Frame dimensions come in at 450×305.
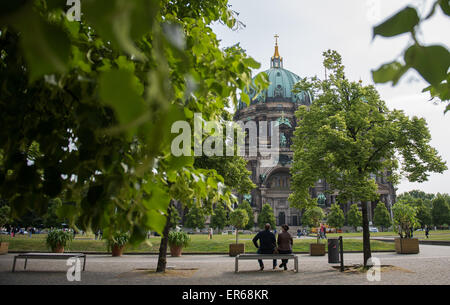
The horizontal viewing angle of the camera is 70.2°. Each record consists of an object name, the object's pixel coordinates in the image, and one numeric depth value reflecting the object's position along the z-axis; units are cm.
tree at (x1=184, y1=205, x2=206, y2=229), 6494
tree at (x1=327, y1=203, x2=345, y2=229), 5841
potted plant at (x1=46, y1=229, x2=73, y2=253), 1850
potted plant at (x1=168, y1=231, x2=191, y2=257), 1936
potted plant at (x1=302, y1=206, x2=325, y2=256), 2719
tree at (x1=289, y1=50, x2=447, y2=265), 1471
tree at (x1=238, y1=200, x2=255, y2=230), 6334
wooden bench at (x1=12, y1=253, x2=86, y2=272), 1234
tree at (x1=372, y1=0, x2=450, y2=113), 114
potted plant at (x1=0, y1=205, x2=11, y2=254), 2113
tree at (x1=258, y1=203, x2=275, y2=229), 6374
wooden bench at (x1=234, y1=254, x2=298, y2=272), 1225
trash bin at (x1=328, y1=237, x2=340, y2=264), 1511
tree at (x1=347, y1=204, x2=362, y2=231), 6231
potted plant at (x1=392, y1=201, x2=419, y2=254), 2184
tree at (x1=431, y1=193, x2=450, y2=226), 7688
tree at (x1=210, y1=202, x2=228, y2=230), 6338
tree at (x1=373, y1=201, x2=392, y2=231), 6348
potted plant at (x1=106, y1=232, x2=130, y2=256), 1854
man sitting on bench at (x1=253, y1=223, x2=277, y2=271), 1317
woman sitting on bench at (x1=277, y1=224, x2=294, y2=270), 1334
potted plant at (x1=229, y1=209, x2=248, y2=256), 2608
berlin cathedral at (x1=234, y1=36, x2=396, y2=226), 7150
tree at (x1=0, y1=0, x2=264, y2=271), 190
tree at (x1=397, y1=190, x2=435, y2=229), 7406
